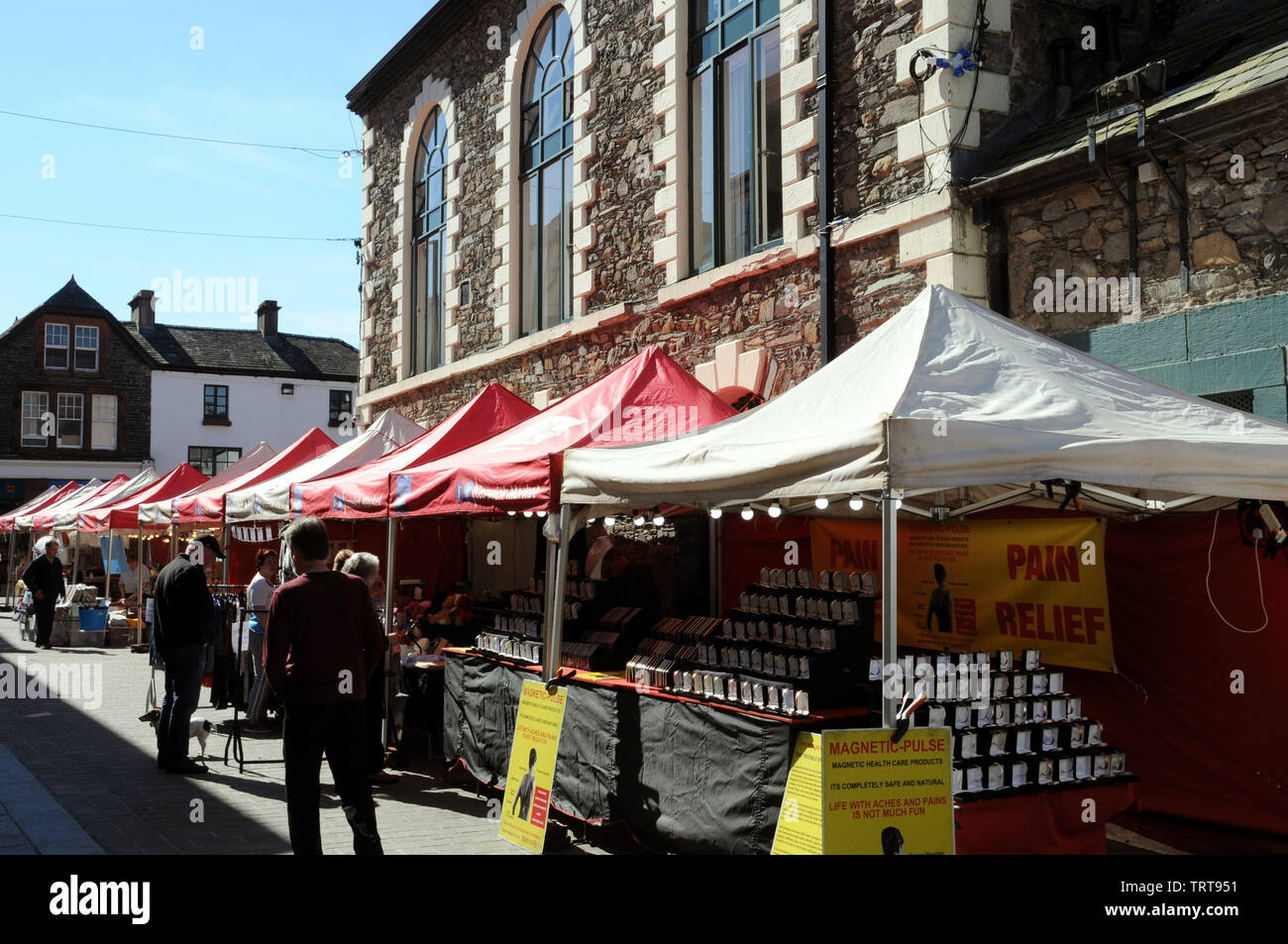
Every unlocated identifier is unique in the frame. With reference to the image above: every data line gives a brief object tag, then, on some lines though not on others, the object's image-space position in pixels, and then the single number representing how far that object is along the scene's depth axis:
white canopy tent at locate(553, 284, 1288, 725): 4.67
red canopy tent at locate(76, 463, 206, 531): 18.39
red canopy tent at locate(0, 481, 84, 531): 30.29
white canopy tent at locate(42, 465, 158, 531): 22.77
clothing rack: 9.02
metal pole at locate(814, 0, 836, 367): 9.58
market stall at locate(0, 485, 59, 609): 28.89
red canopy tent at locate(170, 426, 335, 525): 13.00
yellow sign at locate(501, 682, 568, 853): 6.48
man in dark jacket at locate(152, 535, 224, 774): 8.65
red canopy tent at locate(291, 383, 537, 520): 9.33
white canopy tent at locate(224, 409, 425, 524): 11.13
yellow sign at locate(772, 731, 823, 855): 4.91
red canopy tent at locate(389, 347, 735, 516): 7.47
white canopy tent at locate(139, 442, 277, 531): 15.23
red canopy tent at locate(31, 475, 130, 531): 24.27
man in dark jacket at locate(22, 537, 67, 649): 19.34
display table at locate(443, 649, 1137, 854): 5.39
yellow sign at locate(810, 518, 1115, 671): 7.14
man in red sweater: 5.46
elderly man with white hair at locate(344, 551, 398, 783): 6.17
